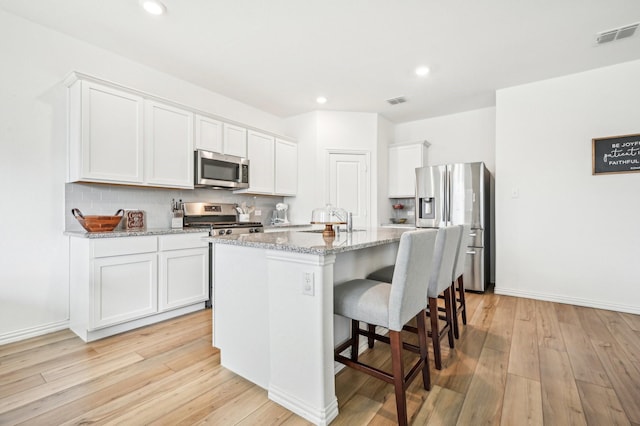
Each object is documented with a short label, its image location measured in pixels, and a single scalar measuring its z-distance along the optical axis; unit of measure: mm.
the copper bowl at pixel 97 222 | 2447
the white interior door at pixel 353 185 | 4621
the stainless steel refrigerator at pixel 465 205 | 3754
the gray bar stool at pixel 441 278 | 1912
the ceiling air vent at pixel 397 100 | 4098
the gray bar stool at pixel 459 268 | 2367
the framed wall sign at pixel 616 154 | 3057
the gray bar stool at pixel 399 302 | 1419
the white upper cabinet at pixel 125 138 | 2502
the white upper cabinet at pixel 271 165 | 4098
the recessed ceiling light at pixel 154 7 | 2205
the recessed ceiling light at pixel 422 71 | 3273
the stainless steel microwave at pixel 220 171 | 3357
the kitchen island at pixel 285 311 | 1446
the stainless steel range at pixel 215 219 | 3311
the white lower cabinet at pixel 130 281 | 2365
